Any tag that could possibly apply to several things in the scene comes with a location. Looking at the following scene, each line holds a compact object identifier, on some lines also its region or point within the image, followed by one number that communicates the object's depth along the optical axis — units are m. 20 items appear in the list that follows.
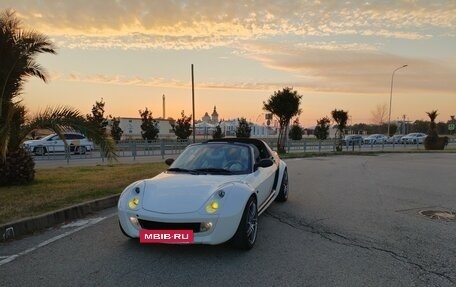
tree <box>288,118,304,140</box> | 64.31
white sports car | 5.06
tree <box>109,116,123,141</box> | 48.93
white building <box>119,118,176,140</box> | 65.19
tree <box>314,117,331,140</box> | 64.75
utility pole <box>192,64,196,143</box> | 23.44
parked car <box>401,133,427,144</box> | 58.69
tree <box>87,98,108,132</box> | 47.08
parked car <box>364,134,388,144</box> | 55.83
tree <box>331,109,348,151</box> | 39.28
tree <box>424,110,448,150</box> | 41.56
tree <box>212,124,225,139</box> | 51.94
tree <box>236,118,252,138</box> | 51.99
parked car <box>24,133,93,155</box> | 28.89
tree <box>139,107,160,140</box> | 51.34
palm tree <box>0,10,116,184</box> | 10.69
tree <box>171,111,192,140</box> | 51.81
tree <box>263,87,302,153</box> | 31.20
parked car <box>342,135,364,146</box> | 42.08
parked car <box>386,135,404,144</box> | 55.82
